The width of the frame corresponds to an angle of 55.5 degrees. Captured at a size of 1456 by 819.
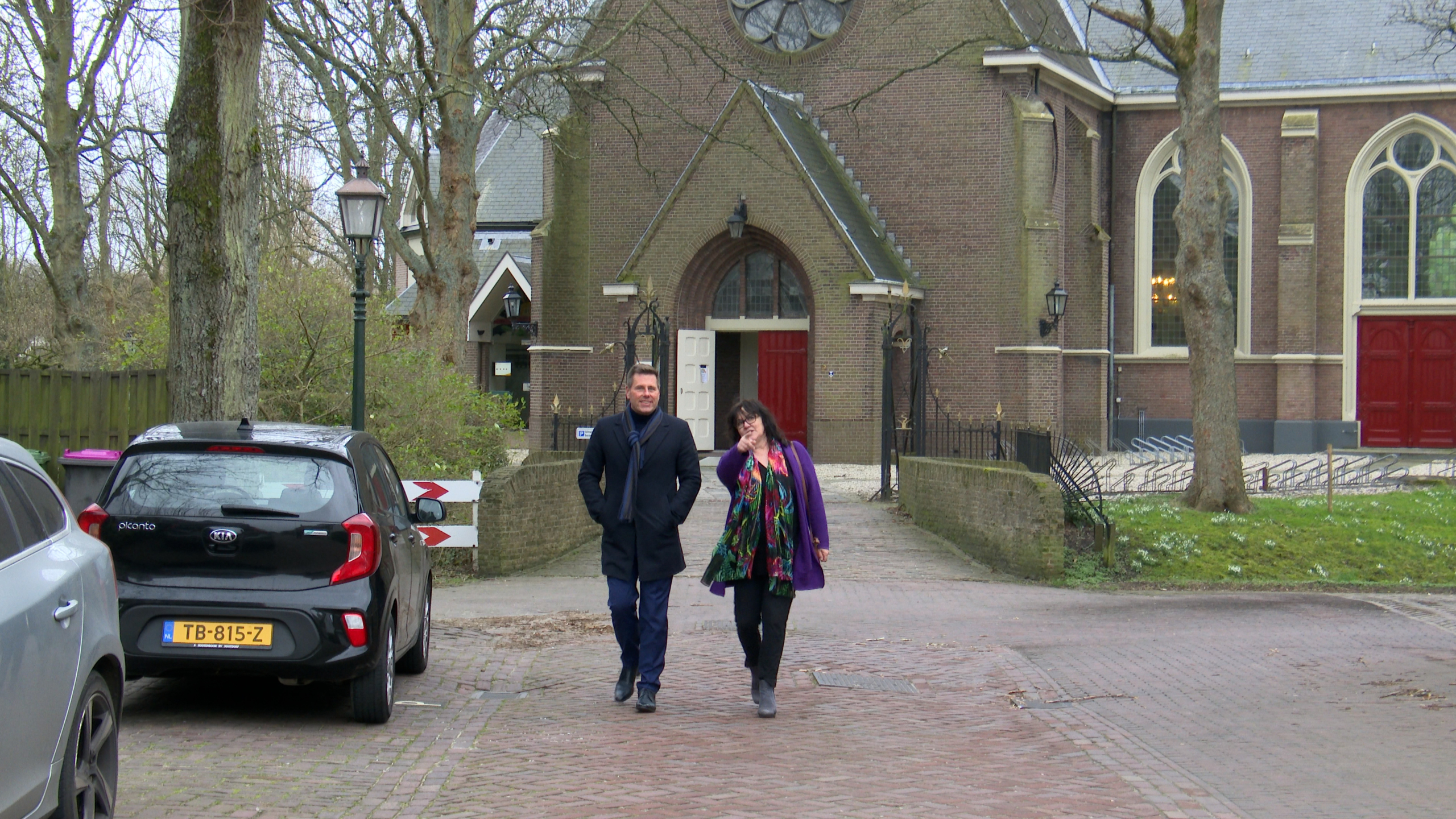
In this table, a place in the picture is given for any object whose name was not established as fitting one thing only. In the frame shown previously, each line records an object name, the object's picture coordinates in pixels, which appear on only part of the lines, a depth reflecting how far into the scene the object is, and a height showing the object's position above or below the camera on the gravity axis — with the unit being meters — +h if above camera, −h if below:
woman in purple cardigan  7.41 -0.79
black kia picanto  6.64 -0.85
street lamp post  13.28 +1.71
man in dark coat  7.38 -0.63
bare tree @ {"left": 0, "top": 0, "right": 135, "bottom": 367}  20.12 +3.97
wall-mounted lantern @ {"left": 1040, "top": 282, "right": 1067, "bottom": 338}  27.44 +1.66
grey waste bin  10.73 -0.69
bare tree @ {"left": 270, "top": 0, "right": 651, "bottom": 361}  18.55 +4.34
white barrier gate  12.78 -1.07
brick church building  27.14 +3.53
